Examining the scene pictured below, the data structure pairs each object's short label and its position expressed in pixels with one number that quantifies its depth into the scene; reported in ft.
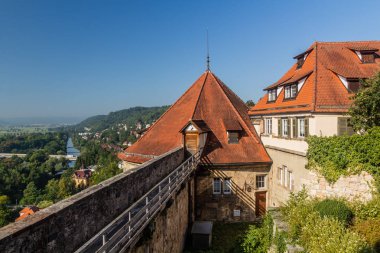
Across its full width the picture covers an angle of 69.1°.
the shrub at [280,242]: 45.55
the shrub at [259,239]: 54.85
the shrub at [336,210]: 45.85
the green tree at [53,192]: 280.61
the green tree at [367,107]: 51.21
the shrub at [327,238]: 34.24
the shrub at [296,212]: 46.03
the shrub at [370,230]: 39.34
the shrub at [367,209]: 47.06
